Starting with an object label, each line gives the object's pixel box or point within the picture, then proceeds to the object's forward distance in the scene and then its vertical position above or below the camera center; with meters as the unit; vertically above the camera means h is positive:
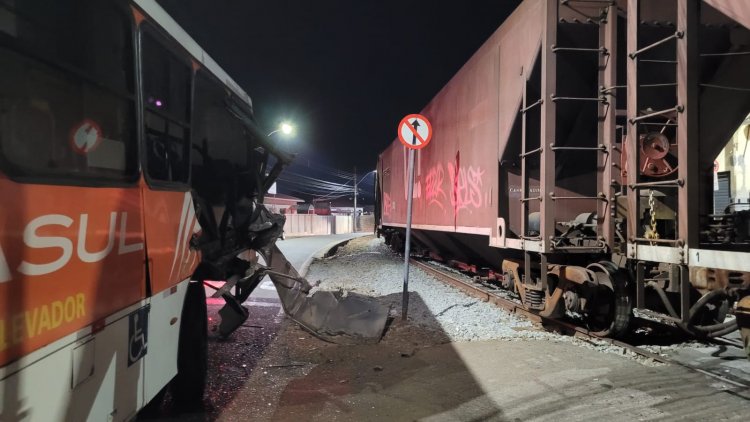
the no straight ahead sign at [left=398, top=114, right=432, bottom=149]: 7.27 +1.43
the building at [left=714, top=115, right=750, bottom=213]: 8.52 +1.03
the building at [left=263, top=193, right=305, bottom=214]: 44.83 +2.00
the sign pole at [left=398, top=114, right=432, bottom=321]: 7.24 +1.40
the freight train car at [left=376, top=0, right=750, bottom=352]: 3.97 +0.83
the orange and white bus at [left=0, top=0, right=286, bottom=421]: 1.65 +0.04
